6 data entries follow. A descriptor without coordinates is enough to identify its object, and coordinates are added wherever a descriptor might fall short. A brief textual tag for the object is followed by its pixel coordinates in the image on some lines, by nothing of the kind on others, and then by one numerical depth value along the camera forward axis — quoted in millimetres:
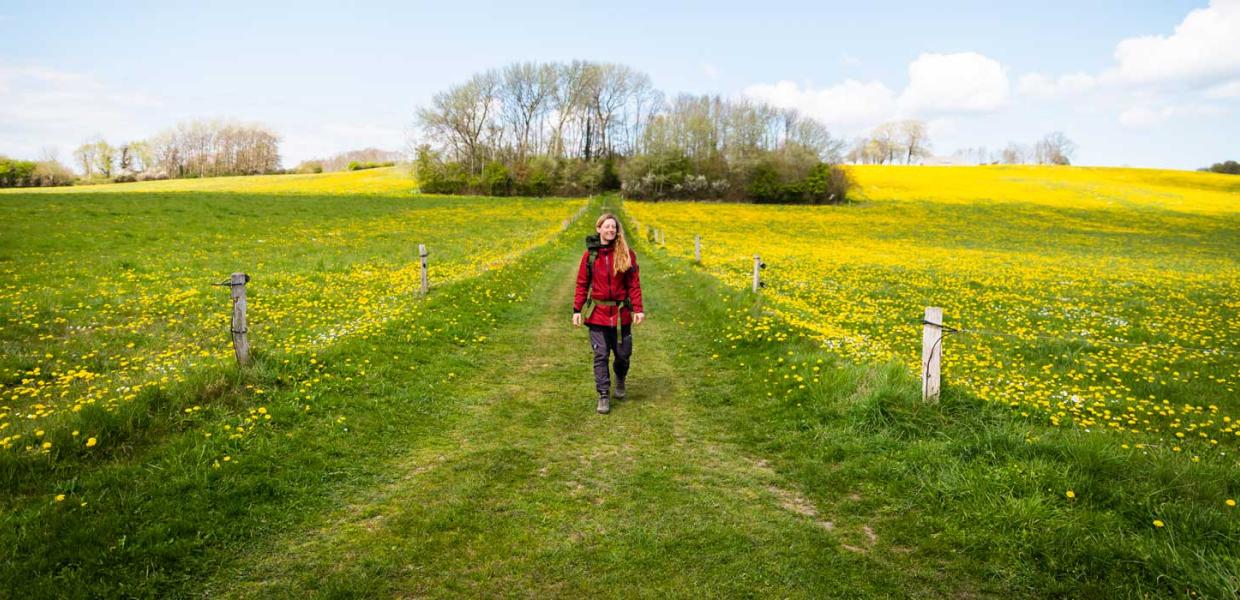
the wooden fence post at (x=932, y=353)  6613
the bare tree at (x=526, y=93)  87875
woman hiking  7598
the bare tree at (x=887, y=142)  131125
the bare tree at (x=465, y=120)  77875
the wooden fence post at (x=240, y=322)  7398
